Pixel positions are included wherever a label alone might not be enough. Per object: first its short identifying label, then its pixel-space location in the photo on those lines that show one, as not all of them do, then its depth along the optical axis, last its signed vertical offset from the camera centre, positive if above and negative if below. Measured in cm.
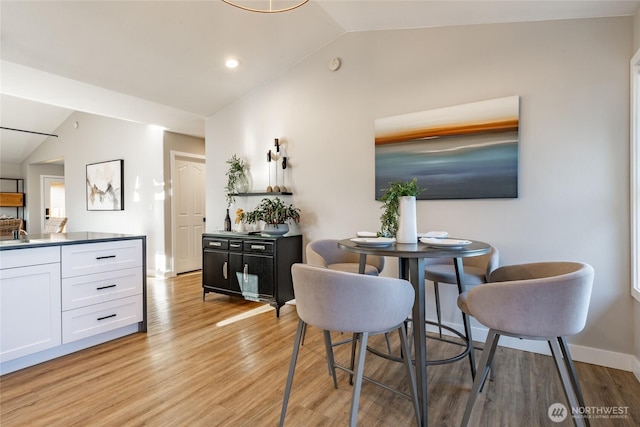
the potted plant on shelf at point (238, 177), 426 +46
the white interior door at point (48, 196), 829 +51
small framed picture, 601 +54
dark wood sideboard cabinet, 355 -60
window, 219 +20
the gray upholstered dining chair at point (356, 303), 148 -42
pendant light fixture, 284 +181
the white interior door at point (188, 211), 556 +4
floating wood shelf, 388 +22
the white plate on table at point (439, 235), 228 -17
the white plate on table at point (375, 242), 193 -19
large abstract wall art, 265 +53
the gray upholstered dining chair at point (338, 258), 259 -40
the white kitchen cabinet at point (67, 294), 221 -60
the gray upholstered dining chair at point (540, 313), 140 -46
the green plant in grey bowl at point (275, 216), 370 -4
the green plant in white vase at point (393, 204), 205 +4
